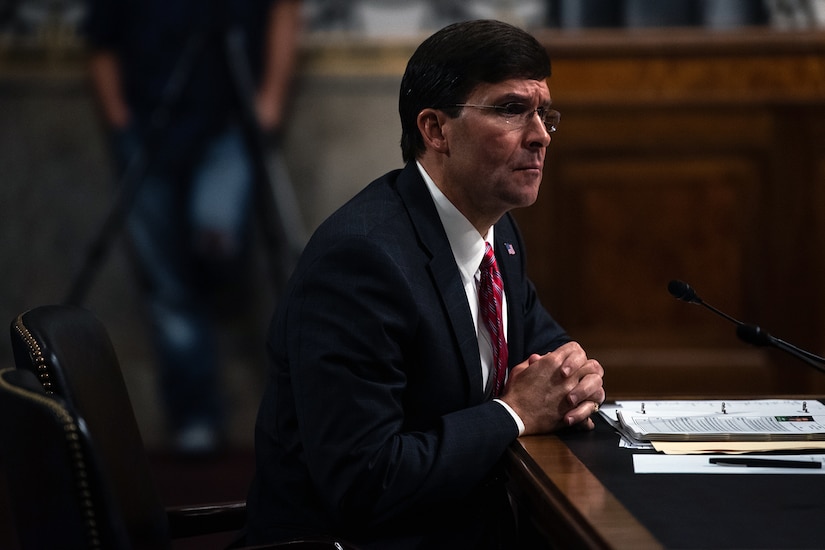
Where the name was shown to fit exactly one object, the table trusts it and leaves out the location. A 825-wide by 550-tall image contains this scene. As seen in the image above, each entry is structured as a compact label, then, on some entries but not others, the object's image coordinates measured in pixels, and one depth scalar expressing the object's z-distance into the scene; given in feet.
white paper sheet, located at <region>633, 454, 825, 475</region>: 18.80
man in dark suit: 19.09
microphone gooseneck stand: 19.23
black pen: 18.82
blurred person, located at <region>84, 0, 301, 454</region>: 27.78
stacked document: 19.19
